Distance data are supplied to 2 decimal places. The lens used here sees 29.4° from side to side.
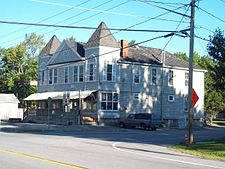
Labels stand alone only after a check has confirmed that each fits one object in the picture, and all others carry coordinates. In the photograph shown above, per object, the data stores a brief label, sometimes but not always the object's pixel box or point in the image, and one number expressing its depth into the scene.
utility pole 26.92
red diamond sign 27.40
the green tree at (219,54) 32.77
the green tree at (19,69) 78.19
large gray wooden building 47.31
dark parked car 43.94
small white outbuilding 64.62
